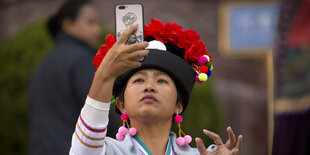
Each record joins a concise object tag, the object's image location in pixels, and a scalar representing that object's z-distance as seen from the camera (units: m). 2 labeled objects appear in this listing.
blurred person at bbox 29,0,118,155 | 8.16
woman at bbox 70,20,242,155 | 5.48
